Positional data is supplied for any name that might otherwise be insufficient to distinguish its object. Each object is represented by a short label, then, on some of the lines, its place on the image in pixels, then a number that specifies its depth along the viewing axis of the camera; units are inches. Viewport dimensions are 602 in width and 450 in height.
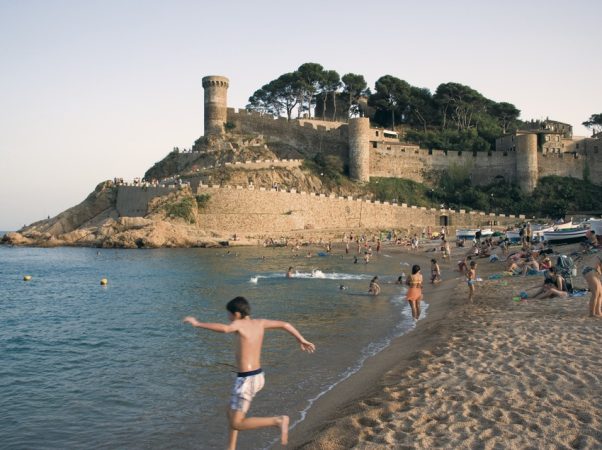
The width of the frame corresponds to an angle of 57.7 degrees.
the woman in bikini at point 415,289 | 421.4
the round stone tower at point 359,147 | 2079.2
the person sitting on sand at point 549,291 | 498.3
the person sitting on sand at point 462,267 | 866.1
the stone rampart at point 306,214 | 1685.5
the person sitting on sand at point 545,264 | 687.2
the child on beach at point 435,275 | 798.2
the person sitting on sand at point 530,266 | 716.6
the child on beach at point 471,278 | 570.5
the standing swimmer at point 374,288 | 727.1
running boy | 182.7
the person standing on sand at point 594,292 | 386.0
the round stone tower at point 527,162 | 2059.5
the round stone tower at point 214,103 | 2235.5
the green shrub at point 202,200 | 1673.2
